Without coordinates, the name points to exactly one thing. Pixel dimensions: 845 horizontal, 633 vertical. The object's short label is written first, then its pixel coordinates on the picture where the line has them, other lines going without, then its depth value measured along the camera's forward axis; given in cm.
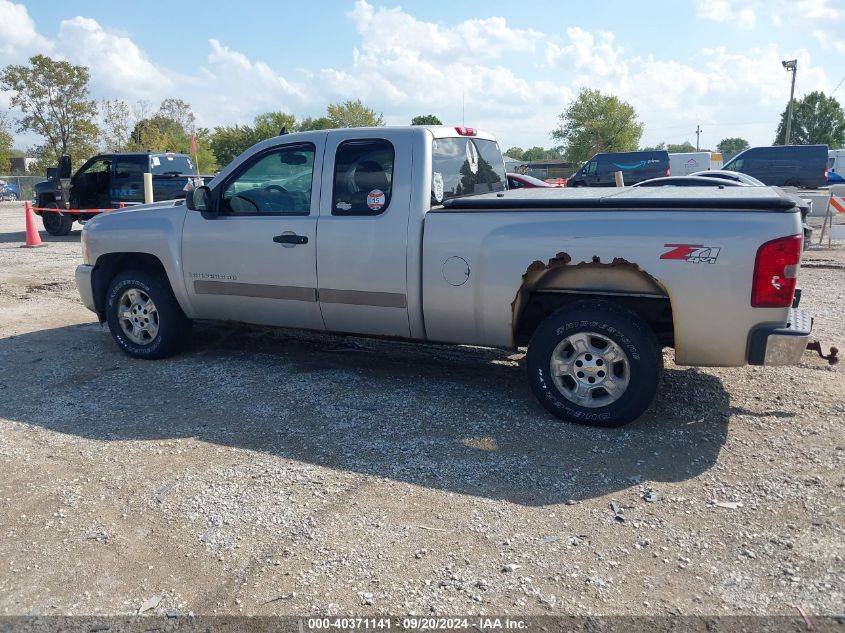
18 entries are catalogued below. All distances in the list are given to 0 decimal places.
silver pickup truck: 437
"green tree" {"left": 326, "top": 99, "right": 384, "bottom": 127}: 5288
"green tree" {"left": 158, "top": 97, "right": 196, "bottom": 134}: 5620
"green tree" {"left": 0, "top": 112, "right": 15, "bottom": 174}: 5031
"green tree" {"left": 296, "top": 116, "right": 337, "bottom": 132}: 5003
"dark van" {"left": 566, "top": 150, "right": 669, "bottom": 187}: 2984
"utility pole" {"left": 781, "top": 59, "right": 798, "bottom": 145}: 3726
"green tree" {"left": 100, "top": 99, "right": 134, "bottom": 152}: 4678
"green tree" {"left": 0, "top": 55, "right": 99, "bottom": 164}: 4266
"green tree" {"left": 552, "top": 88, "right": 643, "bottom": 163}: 6844
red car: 1531
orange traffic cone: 1609
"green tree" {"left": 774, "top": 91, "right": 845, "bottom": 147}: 7419
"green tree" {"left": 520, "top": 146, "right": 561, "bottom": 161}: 13275
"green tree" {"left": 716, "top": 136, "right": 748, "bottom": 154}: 12049
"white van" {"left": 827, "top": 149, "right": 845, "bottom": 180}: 3869
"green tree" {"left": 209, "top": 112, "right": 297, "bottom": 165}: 4859
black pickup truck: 1702
